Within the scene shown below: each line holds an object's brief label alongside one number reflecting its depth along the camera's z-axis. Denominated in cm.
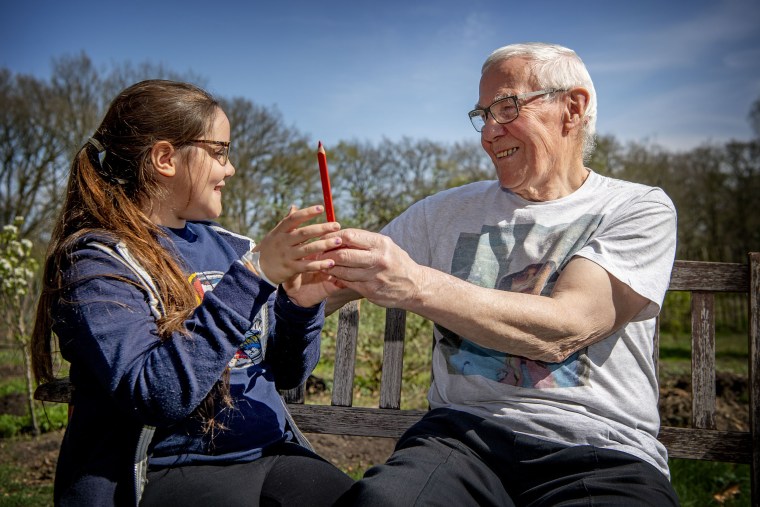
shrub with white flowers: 582
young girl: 155
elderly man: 177
